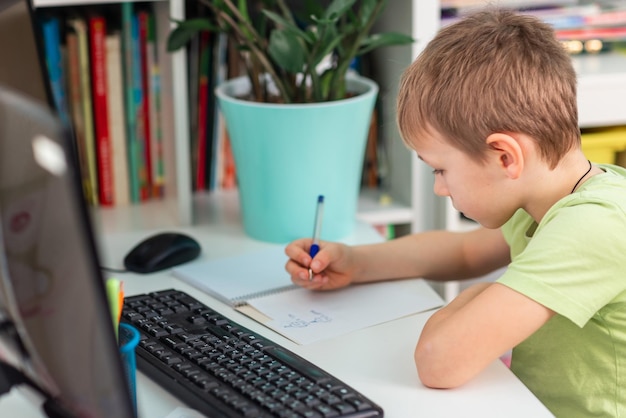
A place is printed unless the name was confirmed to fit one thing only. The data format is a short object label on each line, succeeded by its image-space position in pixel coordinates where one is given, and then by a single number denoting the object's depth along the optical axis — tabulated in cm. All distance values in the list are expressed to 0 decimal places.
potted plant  213
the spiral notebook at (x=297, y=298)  187
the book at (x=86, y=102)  231
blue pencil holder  161
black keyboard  164
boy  172
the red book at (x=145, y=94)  234
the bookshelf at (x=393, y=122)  228
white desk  167
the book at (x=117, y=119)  233
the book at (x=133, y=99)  233
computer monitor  123
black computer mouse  206
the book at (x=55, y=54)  230
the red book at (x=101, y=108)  232
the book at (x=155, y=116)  235
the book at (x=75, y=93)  232
